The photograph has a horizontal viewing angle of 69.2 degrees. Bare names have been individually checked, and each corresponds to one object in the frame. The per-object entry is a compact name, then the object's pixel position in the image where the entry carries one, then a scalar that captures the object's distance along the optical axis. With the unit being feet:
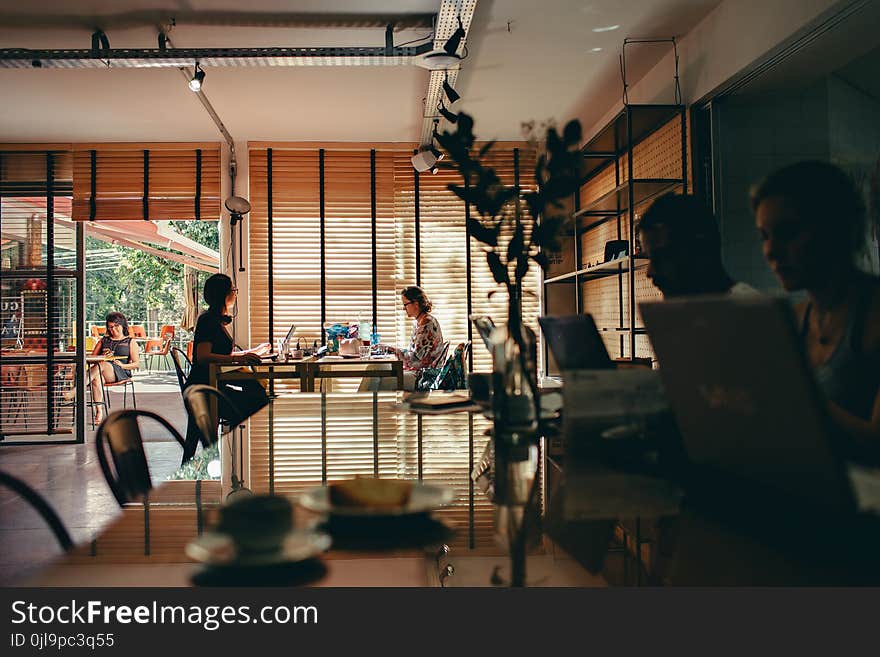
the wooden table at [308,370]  15.28
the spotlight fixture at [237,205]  20.83
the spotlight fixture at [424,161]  21.20
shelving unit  15.21
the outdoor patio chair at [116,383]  26.20
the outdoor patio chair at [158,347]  35.23
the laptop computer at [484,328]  6.14
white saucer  2.02
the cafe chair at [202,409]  5.74
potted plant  4.28
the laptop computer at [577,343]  5.40
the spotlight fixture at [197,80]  14.70
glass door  21.88
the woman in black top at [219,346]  14.88
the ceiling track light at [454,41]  13.35
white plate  2.58
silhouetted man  6.86
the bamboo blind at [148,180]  22.48
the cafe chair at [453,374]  13.57
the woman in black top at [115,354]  25.53
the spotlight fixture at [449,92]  16.37
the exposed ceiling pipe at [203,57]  14.24
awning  22.29
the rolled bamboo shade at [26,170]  22.38
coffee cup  2.15
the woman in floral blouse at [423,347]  17.58
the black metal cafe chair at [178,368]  15.90
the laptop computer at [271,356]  17.13
